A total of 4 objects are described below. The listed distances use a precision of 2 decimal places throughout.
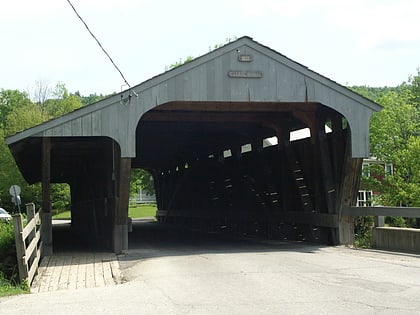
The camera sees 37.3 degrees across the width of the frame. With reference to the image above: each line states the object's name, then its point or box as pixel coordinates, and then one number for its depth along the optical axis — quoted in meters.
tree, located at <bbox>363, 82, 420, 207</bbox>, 30.66
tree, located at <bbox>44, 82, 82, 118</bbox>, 60.53
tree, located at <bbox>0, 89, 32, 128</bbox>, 66.75
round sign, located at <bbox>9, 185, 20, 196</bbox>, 23.07
